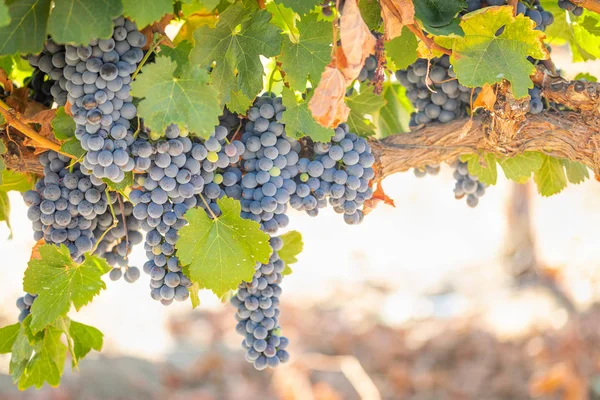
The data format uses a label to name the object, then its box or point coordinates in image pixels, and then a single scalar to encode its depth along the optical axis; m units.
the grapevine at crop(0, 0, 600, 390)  1.07
